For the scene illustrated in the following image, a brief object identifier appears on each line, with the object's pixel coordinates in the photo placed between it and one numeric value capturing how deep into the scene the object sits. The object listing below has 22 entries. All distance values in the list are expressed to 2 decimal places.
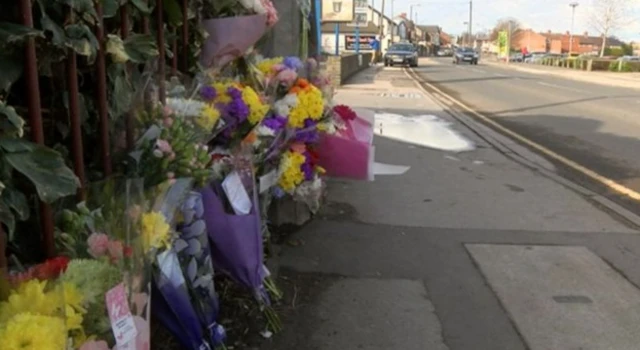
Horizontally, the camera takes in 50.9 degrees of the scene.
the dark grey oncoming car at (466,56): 65.88
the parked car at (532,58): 86.11
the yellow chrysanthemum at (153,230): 2.30
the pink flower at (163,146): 2.68
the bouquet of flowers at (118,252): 1.94
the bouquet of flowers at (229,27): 3.84
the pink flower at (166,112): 2.89
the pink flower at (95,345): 1.85
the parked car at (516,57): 94.28
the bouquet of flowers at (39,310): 1.62
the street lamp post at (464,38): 159.75
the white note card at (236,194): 3.26
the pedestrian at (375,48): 55.84
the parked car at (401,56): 47.75
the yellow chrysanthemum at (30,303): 1.74
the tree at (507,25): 125.31
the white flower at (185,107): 3.05
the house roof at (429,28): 154.62
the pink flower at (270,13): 4.03
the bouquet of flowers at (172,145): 2.66
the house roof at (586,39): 138.62
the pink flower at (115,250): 2.11
